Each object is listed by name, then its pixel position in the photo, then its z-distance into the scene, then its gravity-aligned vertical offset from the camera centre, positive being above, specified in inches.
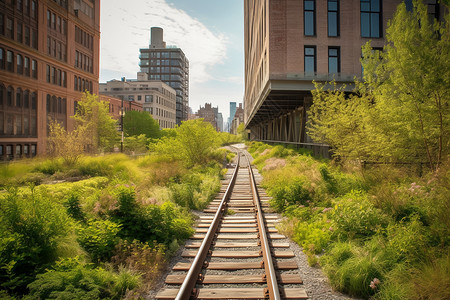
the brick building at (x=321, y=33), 895.1 +400.9
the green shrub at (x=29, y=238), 159.6 -60.8
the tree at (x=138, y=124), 2114.9 +205.1
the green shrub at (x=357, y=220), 229.3 -59.7
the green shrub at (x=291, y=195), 346.9 -59.7
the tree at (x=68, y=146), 609.0 +7.2
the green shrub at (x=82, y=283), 140.3 -75.5
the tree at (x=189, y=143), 713.0 +19.0
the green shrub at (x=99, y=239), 196.5 -67.1
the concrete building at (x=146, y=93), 3535.9 +777.0
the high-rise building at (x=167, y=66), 5039.4 +1599.3
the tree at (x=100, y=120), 1291.8 +144.6
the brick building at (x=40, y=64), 1151.6 +442.5
